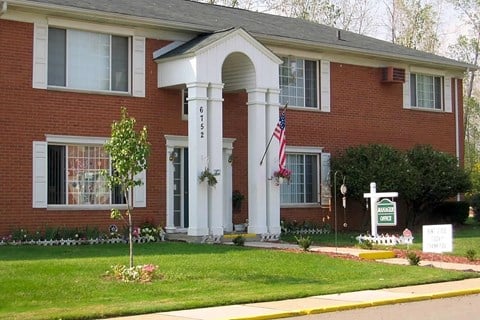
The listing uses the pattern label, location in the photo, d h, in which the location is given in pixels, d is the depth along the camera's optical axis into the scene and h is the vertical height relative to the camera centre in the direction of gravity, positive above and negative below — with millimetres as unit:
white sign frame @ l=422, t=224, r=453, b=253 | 18719 -801
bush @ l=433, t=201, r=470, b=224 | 30688 -343
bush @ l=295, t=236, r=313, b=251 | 19828 -926
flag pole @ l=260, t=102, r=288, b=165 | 23375 +1526
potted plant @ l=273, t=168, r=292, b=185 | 23344 +779
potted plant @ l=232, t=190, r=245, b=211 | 24938 +141
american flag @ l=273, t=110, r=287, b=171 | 23359 +1796
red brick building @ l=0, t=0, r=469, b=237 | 21016 +2608
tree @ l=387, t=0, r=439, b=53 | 53312 +11187
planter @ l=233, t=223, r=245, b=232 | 24672 -672
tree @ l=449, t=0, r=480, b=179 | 53312 +8037
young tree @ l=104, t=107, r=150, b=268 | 15078 +933
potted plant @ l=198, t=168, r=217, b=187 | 21891 +693
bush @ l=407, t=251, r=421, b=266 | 18000 -1188
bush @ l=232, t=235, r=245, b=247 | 21091 -920
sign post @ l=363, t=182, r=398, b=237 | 22000 -2
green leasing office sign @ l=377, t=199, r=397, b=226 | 21172 -253
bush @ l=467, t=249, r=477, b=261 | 19125 -1180
